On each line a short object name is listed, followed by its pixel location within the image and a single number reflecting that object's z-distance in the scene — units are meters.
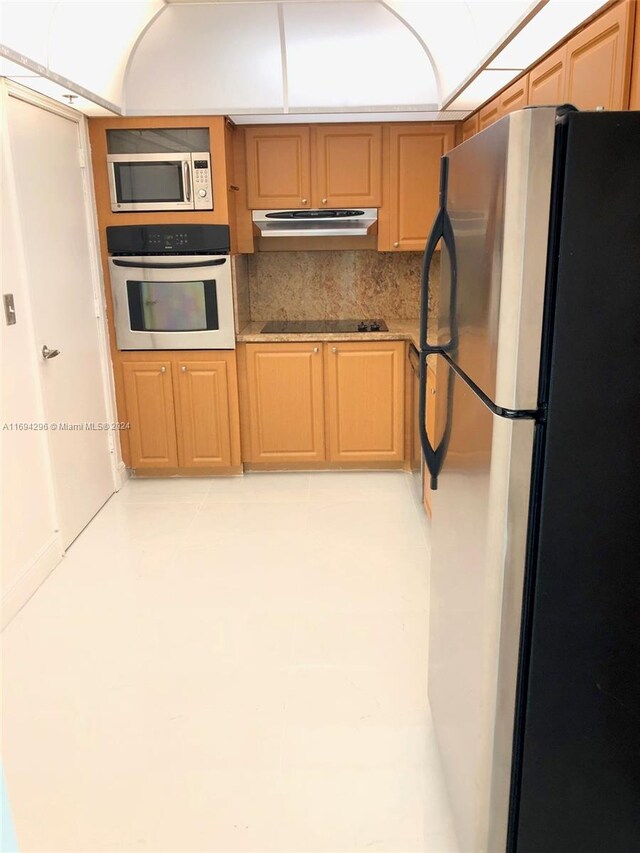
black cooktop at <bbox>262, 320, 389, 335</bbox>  4.34
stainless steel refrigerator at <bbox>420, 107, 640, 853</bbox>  1.17
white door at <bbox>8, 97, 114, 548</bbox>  3.12
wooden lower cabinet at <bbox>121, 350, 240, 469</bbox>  4.21
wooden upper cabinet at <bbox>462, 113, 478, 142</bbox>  3.73
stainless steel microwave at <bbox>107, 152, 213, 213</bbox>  3.92
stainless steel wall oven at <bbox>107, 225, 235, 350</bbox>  4.00
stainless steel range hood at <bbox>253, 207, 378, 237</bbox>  4.16
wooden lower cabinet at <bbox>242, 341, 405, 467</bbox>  4.23
